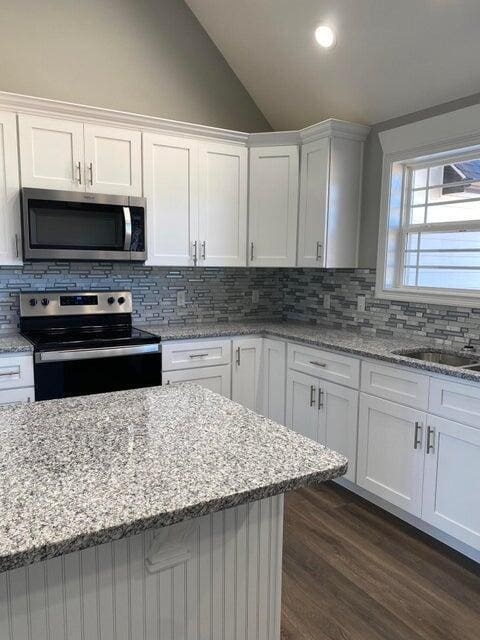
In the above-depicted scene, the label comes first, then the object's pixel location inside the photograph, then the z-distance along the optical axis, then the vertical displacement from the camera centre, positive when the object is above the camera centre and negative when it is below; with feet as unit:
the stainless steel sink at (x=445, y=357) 8.59 -1.53
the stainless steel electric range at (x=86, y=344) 8.87 -1.42
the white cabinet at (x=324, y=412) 9.34 -2.86
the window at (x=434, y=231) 9.36 +0.90
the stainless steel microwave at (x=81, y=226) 9.30 +0.87
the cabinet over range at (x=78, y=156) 9.37 +2.27
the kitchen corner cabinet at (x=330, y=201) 10.73 +1.64
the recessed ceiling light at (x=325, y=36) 9.31 +4.60
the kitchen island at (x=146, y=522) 3.08 -1.55
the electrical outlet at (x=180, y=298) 12.20 -0.70
